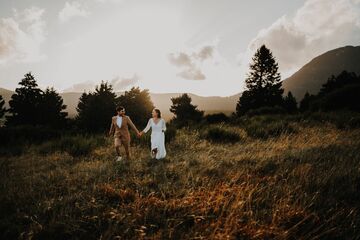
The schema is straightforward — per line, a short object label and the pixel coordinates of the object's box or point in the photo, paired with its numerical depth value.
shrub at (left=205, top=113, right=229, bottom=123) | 26.24
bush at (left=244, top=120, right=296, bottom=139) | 11.50
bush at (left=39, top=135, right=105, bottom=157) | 9.29
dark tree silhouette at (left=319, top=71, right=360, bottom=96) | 43.00
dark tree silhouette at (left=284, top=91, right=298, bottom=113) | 44.66
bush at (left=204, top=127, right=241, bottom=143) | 11.04
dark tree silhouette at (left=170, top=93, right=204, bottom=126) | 56.75
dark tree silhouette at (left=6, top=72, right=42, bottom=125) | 39.44
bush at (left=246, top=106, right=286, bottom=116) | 23.84
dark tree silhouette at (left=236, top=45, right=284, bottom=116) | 40.22
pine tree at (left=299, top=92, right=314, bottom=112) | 45.74
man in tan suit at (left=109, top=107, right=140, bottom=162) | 8.26
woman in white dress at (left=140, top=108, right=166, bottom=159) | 8.02
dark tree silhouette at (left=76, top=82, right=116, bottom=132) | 38.06
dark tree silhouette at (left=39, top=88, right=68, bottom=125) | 41.12
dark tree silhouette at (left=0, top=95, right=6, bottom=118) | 51.55
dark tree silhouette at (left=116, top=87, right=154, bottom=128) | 42.67
